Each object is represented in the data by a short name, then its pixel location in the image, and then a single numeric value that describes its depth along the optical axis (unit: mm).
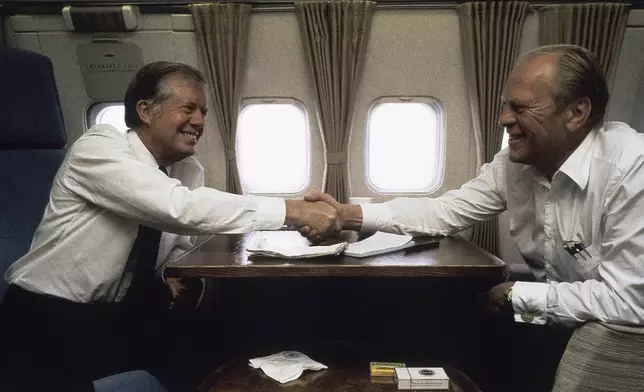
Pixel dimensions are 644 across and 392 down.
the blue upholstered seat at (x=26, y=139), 2301
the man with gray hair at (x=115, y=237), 1833
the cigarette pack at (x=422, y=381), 1677
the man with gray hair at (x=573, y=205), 1539
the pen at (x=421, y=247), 2006
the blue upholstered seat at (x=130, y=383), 1833
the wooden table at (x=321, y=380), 1686
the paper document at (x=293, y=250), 1840
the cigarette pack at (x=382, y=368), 1753
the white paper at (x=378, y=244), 1898
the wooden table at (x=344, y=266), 1740
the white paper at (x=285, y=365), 1731
